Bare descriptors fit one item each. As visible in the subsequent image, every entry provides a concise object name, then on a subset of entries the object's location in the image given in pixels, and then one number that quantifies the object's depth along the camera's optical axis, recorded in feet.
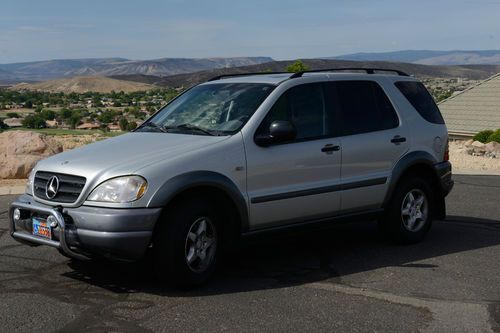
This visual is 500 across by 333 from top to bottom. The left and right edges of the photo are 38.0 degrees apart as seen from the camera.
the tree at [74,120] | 166.20
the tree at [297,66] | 106.88
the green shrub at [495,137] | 87.25
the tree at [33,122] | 146.60
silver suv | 19.02
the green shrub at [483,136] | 92.68
